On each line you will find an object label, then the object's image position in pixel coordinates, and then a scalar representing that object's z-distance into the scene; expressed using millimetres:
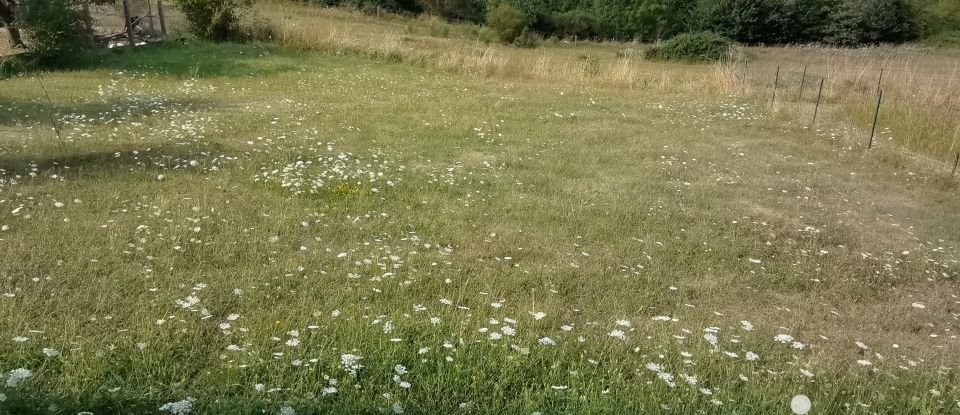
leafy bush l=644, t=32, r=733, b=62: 36312
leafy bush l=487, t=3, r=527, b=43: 42594
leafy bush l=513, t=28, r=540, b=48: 42000
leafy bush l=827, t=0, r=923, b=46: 44281
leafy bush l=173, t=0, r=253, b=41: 22078
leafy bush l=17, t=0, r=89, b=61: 15555
